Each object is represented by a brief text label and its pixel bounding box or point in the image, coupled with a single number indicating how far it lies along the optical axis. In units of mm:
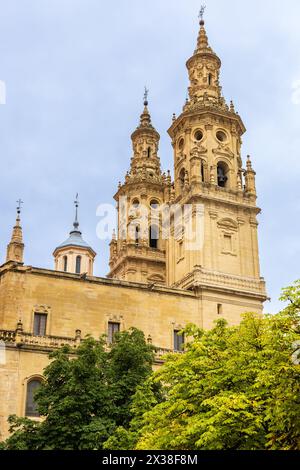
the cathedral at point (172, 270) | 41281
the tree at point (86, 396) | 28359
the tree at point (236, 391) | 18500
